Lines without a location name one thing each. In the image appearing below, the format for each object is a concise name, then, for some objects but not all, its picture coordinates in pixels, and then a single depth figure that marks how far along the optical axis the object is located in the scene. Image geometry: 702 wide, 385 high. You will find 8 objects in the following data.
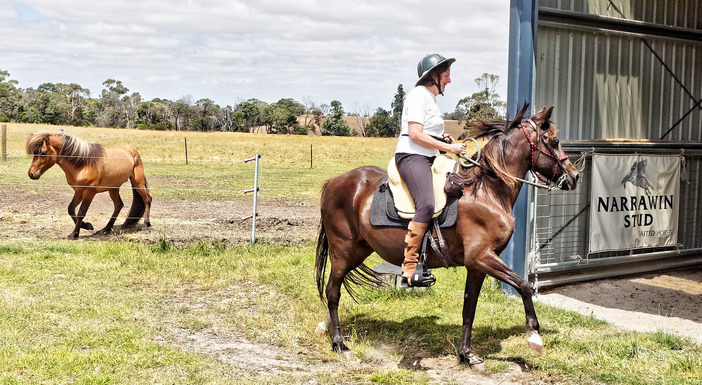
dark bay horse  5.21
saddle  5.30
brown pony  11.09
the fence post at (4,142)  23.63
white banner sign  8.59
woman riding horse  5.14
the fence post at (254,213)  10.38
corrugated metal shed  8.27
